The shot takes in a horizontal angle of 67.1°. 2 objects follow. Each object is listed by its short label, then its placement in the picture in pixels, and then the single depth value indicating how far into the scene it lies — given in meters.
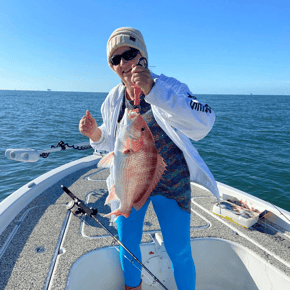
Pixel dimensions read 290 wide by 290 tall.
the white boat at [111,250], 2.40
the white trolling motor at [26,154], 4.14
